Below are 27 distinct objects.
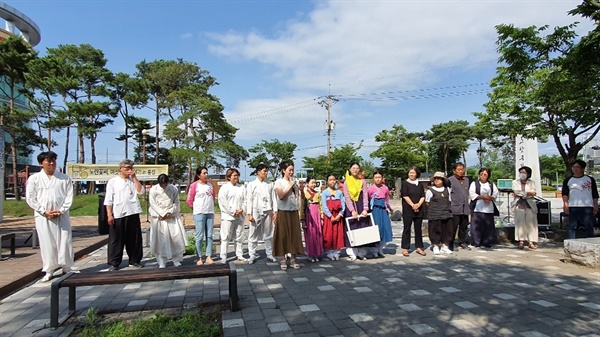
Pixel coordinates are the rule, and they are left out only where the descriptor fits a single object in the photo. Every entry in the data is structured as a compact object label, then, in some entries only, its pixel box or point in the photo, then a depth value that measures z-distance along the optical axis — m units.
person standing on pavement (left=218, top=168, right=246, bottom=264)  6.48
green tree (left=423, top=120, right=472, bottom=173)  44.22
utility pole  36.91
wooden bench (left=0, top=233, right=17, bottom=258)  6.51
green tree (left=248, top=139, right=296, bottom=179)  41.03
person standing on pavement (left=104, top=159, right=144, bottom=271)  5.85
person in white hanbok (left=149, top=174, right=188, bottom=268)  6.06
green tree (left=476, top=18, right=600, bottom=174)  6.54
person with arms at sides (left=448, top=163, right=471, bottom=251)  7.39
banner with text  12.84
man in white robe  5.18
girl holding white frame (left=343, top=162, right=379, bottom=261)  6.71
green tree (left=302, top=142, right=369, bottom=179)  37.39
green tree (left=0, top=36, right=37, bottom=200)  21.27
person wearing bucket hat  7.00
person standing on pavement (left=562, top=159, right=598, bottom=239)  6.55
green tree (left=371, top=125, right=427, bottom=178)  36.25
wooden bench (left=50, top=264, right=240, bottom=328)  3.49
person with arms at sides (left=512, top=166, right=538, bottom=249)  7.41
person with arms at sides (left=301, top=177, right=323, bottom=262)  6.47
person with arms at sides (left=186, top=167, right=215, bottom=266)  6.36
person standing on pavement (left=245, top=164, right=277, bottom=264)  6.50
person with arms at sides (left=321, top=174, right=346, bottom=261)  6.64
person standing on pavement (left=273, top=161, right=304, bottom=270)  5.97
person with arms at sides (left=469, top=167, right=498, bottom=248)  7.48
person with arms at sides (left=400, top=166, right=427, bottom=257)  7.00
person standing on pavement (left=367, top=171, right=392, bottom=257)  6.95
